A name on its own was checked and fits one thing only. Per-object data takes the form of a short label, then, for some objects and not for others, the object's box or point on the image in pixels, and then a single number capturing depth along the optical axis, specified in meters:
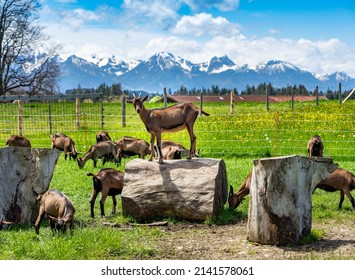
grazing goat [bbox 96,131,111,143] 19.94
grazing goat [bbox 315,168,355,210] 11.59
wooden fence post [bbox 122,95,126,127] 29.19
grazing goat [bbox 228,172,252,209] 11.52
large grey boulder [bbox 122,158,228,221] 10.90
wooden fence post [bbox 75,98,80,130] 26.21
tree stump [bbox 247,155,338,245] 8.91
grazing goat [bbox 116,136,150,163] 18.14
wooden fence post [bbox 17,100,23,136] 26.29
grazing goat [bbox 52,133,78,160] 19.67
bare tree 41.56
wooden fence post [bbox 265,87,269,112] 34.59
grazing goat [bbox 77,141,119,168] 17.31
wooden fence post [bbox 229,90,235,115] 33.69
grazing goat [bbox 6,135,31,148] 19.19
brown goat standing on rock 11.33
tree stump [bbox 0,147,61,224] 10.70
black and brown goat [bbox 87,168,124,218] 11.19
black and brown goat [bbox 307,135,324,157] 15.63
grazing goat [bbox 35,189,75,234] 9.01
